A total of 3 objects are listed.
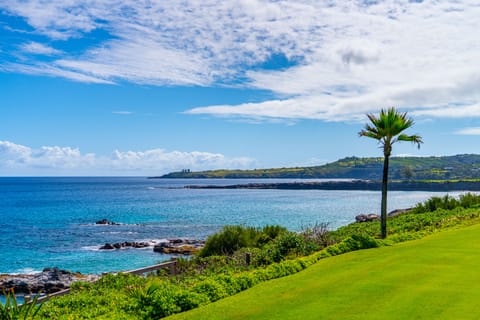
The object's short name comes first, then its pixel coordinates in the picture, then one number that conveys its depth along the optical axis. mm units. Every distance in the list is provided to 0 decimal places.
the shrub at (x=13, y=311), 9836
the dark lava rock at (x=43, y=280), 28547
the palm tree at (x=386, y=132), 23484
